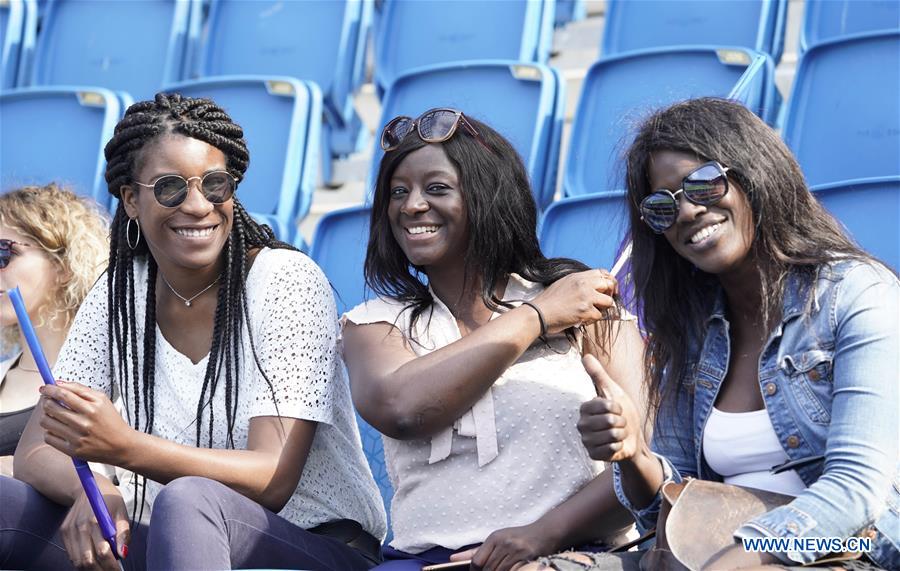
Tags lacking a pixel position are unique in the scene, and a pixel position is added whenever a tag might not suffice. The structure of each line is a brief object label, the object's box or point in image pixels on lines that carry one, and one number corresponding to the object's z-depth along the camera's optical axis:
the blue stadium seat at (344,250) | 6.27
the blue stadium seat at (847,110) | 6.44
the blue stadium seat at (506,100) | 7.15
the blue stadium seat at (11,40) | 9.80
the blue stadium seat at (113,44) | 9.61
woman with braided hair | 4.65
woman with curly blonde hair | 5.97
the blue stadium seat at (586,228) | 5.93
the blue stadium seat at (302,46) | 9.25
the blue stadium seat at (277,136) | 7.53
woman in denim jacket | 3.74
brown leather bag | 3.73
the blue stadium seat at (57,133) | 7.93
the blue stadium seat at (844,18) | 7.67
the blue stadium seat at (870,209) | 5.42
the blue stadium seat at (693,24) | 7.96
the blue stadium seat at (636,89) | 6.98
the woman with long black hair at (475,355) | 4.50
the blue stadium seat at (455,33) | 8.66
